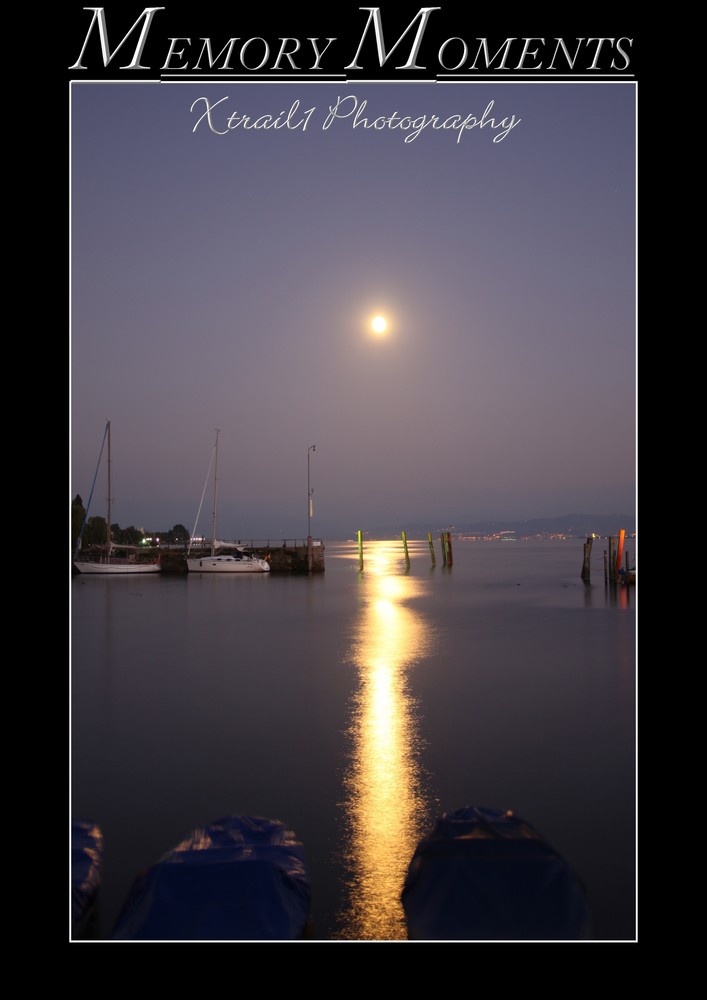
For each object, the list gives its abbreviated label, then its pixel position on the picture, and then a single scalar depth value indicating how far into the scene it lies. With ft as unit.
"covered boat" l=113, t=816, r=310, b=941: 18.01
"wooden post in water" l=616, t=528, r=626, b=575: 148.42
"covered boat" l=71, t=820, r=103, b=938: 20.47
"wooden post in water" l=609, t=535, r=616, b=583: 146.20
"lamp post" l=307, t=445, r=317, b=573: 206.86
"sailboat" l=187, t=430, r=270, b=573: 201.05
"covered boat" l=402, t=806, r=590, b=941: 18.28
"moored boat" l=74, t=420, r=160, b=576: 195.52
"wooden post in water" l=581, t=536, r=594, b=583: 163.24
